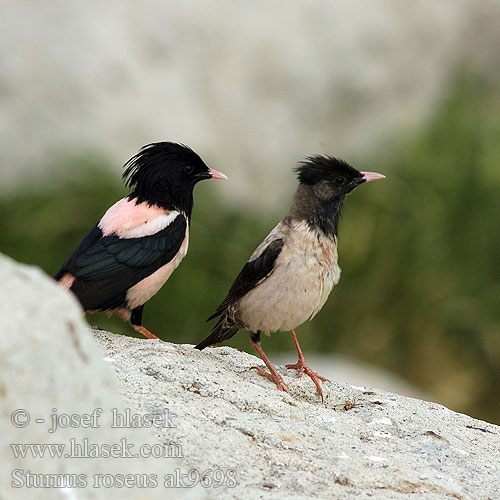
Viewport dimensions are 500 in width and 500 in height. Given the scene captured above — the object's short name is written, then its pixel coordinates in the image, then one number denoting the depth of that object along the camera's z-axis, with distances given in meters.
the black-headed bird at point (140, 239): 10.12
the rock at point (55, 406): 4.48
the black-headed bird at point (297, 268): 9.52
